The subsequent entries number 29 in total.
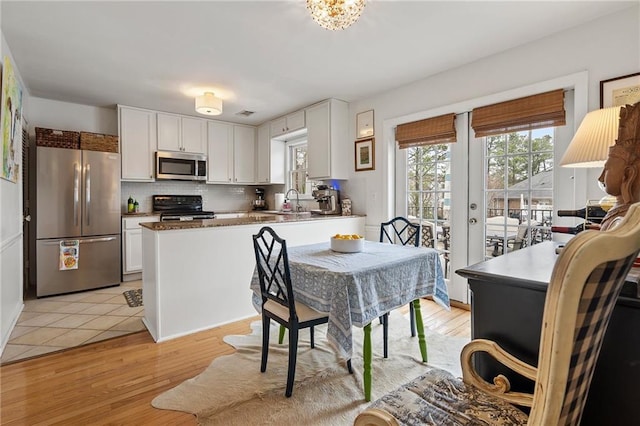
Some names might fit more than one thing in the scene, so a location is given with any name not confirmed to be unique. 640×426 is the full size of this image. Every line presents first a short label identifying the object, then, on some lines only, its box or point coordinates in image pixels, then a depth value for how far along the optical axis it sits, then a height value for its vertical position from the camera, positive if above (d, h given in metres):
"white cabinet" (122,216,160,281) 4.27 -0.52
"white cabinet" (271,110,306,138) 4.57 +1.27
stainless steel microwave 4.69 +0.65
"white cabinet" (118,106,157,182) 4.41 +0.93
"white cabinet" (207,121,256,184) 5.24 +0.93
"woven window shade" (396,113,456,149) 3.21 +0.81
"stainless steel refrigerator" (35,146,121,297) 3.66 -0.13
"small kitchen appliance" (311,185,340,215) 4.20 +0.13
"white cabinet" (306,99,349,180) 4.11 +0.90
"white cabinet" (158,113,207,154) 4.74 +1.14
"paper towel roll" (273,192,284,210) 5.45 +0.15
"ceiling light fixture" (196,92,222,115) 3.56 +1.16
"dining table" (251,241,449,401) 1.66 -0.44
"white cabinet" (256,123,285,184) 5.33 +0.86
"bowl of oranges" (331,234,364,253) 2.17 -0.24
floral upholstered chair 0.49 -0.17
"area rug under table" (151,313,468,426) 1.69 -1.05
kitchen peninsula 2.58 -0.55
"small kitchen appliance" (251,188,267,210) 5.95 +0.13
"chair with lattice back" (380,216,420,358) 2.24 -0.30
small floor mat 3.44 -1.00
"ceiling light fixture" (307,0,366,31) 1.86 +1.16
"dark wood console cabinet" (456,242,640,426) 0.83 -0.36
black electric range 4.70 +0.01
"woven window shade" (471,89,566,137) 2.52 +0.79
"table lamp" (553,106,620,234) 1.46 +0.29
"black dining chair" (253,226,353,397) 1.78 -0.58
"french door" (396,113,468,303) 3.24 +0.14
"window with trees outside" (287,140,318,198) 5.18 +0.65
